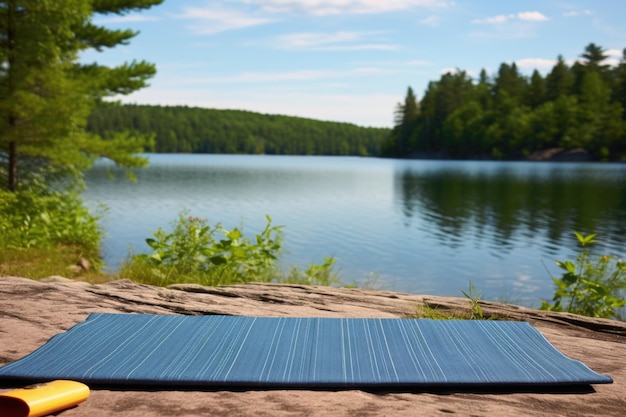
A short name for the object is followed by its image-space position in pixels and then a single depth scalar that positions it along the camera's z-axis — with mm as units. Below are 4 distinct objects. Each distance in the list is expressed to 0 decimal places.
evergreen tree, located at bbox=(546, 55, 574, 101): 64938
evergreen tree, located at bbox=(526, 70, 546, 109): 68000
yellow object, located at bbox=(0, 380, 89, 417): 1943
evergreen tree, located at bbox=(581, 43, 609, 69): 63719
